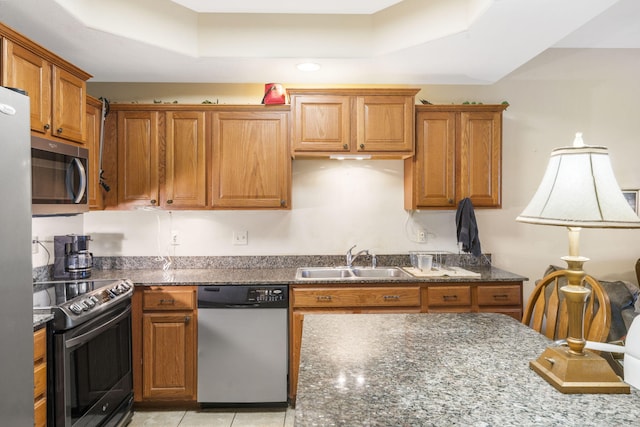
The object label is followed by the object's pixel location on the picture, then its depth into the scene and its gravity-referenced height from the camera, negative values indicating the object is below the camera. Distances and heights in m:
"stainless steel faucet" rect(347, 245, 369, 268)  3.11 -0.38
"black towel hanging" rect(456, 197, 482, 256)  2.90 -0.12
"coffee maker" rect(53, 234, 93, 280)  2.65 -0.34
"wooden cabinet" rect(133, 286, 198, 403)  2.55 -0.91
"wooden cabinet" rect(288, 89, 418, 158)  2.83 +0.70
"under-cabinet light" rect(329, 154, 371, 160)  2.90 +0.44
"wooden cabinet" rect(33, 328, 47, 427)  1.72 -0.78
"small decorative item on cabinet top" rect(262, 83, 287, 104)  2.89 +0.91
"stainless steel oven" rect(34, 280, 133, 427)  1.82 -0.79
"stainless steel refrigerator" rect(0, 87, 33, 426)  1.34 -0.20
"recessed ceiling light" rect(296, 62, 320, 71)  2.74 +1.09
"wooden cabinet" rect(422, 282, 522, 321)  2.67 -0.63
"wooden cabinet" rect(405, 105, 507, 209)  2.93 +0.44
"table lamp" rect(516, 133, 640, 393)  0.93 -0.01
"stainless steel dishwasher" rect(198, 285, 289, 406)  2.54 -0.92
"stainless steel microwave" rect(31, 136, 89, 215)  1.96 +0.19
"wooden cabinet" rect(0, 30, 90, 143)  1.88 +0.72
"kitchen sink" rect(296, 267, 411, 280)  3.07 -0.51
